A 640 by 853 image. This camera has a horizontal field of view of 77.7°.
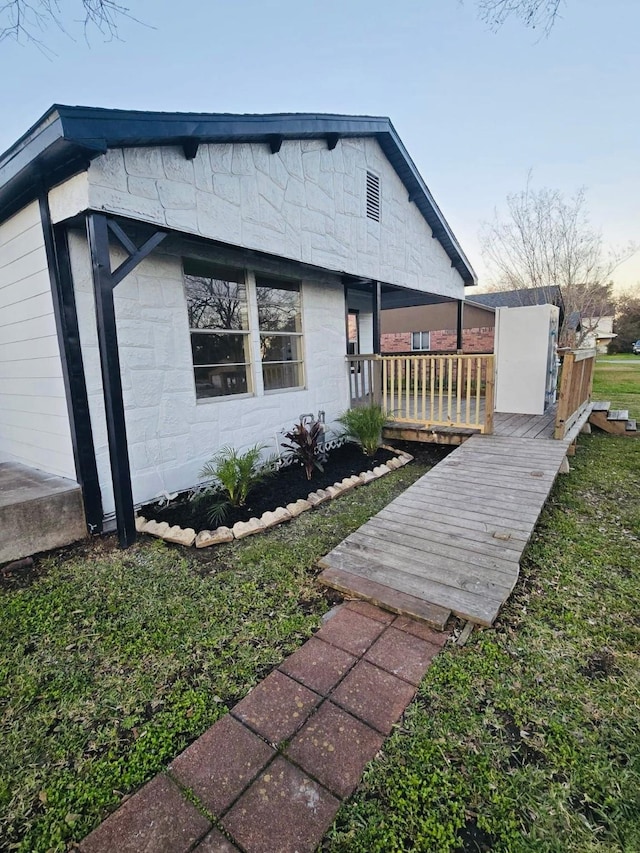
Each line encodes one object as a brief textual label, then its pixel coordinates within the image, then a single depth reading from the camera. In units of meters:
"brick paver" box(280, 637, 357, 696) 1.97
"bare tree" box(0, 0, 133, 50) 2.61
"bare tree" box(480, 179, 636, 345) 17.28
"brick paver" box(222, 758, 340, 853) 1.32
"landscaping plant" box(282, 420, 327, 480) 5.22
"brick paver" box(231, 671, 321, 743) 1.73
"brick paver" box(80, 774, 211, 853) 1.31
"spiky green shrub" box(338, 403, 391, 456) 6.15
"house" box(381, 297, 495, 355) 19.59
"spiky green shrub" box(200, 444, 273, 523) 4.17
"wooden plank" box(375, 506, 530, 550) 3.12
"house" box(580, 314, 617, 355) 18.03
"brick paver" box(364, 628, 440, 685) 2.01
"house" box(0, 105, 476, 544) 3.23
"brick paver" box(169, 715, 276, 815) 1.47
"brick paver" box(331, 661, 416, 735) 1.77
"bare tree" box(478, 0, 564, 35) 3.00
